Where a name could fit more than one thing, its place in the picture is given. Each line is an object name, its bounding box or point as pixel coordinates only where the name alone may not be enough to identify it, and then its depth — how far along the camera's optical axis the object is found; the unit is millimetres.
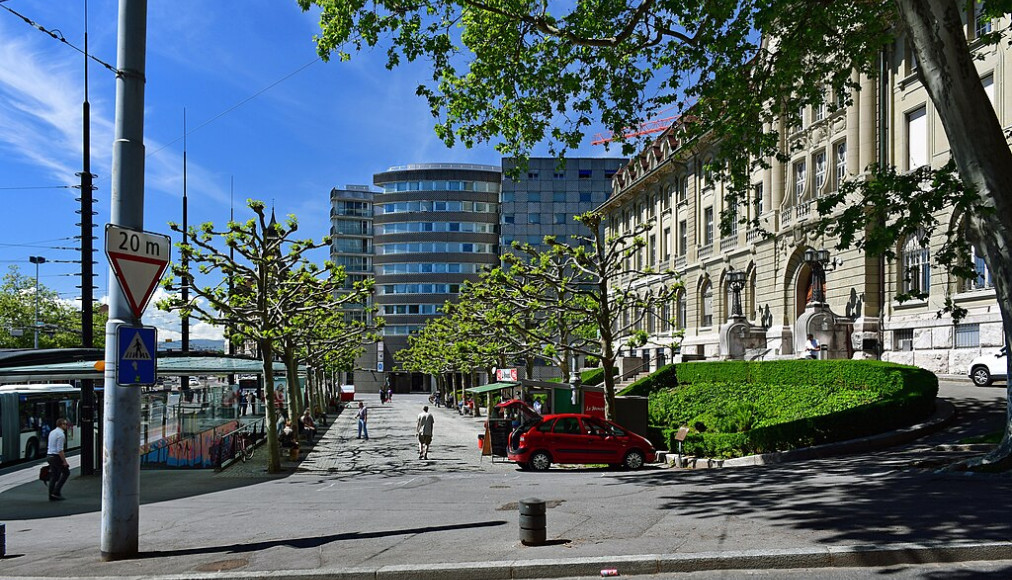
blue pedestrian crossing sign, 8422
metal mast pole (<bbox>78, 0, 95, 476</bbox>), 21391
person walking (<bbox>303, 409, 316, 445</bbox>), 33531
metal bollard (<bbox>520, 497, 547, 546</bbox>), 8844
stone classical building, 31078
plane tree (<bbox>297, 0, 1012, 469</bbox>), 14367
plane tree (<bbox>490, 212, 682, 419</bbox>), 26359
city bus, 25109
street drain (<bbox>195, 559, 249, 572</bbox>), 8289
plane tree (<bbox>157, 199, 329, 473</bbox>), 23031
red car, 21922
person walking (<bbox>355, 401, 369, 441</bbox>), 35031
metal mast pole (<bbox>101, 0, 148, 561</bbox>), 8547
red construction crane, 104081
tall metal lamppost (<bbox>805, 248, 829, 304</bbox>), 29109
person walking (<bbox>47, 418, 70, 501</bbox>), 16938
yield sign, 8380
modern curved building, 107625
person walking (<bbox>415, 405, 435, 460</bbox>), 25719
